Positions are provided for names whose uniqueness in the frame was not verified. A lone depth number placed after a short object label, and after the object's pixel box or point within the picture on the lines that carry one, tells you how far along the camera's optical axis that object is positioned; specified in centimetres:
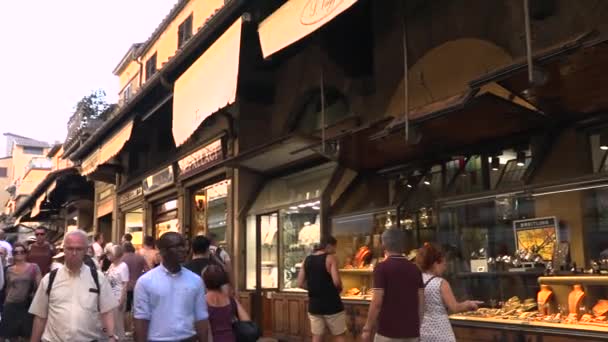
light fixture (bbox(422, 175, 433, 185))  937
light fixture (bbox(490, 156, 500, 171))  824
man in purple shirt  542
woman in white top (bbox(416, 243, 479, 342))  549
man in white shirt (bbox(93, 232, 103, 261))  1382
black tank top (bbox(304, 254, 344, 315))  822
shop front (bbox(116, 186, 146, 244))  2120
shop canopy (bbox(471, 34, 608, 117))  562
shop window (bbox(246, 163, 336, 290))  1137
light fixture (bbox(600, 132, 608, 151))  700
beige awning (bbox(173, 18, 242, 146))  938
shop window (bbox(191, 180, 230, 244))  1470
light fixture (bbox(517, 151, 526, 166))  786
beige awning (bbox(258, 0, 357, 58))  732
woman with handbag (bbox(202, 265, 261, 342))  484
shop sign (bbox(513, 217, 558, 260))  718
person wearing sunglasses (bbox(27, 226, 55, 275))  1127
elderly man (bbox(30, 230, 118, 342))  461
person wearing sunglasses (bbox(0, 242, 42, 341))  825
